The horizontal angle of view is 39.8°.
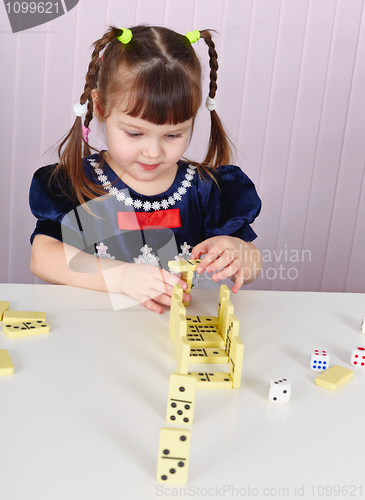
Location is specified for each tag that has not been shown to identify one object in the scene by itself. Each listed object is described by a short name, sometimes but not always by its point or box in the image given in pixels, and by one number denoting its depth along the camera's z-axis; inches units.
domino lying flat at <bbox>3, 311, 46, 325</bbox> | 29.8
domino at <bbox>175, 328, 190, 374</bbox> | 24.8
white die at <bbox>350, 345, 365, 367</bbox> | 27.5
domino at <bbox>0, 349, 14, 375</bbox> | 24.3
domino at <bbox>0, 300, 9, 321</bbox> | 30.6
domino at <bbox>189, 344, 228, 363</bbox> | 27.4
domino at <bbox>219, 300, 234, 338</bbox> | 27.9
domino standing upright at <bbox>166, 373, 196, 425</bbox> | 21.0
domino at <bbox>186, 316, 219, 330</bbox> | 31.6
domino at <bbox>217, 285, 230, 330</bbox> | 30.0
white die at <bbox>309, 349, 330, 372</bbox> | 26.7
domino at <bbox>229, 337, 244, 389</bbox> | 24.3
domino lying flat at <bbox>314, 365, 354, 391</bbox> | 25.3
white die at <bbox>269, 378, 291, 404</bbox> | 23.3
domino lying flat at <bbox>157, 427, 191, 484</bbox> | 18.0
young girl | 39.6
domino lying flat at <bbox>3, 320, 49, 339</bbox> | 28.2
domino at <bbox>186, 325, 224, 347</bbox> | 29.1
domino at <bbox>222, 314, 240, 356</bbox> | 26.1
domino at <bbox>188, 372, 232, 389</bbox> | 24.7
